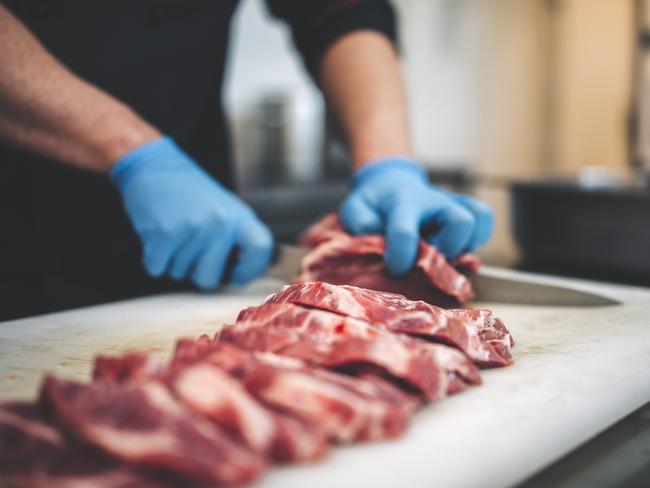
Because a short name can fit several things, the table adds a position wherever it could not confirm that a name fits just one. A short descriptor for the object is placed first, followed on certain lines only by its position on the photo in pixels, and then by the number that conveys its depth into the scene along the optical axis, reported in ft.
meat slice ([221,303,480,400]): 2.51
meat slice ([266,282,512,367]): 2.72
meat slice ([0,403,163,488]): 2.00
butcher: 3.26
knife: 3.29
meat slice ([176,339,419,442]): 2.35
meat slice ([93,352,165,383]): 2.43
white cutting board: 2.32
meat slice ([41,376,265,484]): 2.03
